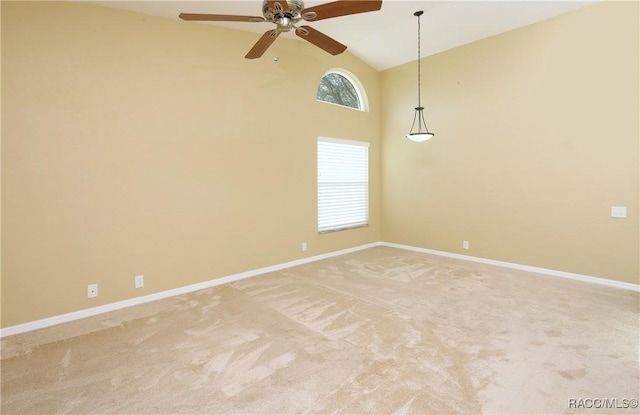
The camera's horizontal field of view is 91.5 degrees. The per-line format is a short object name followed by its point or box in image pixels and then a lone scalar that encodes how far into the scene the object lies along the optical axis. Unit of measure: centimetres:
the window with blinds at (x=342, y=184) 512
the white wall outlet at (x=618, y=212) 357
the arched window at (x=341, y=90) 512
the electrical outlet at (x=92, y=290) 304
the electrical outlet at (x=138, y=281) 330
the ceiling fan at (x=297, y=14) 200
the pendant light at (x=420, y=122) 536
